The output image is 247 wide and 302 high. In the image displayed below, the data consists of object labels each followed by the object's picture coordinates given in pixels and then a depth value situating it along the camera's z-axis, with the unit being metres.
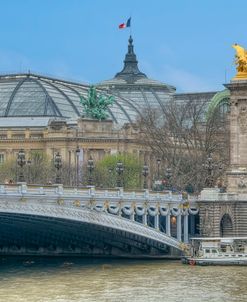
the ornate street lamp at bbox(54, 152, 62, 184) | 85.86
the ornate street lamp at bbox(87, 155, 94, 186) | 89.44
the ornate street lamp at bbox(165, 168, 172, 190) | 101.94
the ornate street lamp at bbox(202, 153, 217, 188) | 97.45
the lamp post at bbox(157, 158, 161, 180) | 125.94
